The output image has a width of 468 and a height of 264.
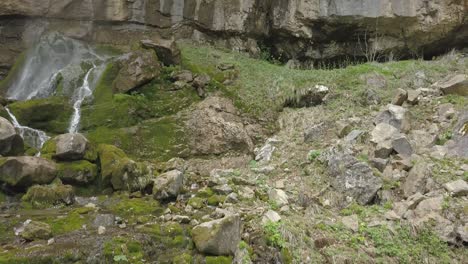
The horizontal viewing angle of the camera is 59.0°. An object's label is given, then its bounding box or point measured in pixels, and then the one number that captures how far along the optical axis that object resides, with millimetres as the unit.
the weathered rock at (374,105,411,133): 9266
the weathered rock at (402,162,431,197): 7113
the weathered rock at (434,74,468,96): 10277
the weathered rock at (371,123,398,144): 8586
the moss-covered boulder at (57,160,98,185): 8016
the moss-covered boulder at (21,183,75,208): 7094
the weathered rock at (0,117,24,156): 8352
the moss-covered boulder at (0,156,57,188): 7441
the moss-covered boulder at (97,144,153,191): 7809
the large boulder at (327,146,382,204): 7293
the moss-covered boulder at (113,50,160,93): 11219
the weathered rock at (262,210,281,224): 6278
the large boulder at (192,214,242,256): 5480
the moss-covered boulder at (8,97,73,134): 10141
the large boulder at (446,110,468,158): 8031
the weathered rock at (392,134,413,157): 8188
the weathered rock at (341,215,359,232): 6420
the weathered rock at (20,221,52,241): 5508
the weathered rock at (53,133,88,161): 8344
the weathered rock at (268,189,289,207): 7124
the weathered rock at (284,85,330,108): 11773
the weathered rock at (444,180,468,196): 6762
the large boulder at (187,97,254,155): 10336
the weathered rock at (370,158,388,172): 7852
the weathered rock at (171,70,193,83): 11797
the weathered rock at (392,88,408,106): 10281
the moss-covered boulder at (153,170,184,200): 7336
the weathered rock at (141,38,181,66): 12258
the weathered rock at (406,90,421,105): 10281
